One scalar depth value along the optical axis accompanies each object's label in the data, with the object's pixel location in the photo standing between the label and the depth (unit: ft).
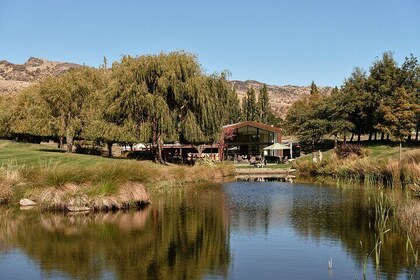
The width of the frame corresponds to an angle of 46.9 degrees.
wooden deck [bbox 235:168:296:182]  115.28
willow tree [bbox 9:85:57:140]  131.64
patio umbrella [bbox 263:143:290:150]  157.53
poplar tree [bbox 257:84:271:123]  256.32
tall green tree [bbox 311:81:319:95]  277.03
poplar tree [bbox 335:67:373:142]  174.60
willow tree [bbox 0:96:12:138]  170.16
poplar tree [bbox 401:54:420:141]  168.76
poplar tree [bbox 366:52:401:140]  168.96
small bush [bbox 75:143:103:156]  143.65
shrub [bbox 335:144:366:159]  114.52
